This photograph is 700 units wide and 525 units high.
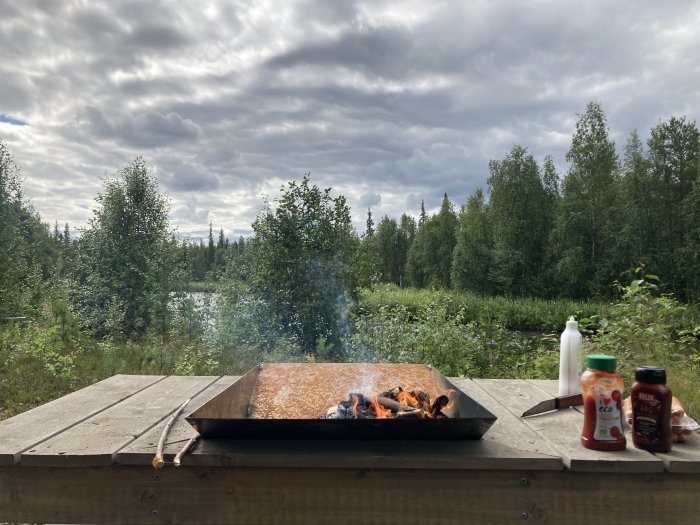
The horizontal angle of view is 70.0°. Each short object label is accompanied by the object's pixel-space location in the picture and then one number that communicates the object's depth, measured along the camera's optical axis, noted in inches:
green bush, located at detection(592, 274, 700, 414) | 167.3
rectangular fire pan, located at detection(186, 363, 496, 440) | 59.9
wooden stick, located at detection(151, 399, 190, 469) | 55.9
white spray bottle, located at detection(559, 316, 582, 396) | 80.5
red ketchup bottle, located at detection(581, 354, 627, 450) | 58.6
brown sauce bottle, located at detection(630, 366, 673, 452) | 57.5
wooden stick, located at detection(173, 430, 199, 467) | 55.3
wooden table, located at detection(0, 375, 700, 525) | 56.9
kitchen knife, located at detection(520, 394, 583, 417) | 76.3
